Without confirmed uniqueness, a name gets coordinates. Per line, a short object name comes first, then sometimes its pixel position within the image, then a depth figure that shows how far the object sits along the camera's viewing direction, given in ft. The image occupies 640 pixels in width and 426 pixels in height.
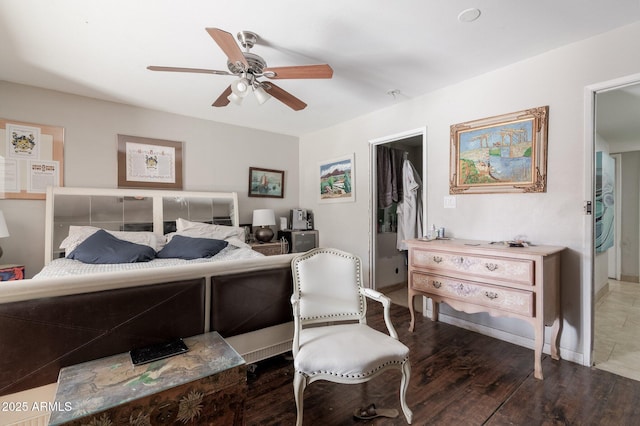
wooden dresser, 6.69
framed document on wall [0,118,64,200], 9.73
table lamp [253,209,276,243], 14.20
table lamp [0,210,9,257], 8.73
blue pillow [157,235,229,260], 10.32
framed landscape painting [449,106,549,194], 7.95
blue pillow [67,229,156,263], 9.14
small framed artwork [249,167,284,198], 15.27
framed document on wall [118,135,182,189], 11.89
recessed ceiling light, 6.15
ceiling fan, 6.09
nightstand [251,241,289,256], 13.66
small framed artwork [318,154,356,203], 13.66
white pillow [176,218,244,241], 12.01
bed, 4.25
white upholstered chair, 4.81
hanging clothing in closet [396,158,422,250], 13.58
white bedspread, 7.98
